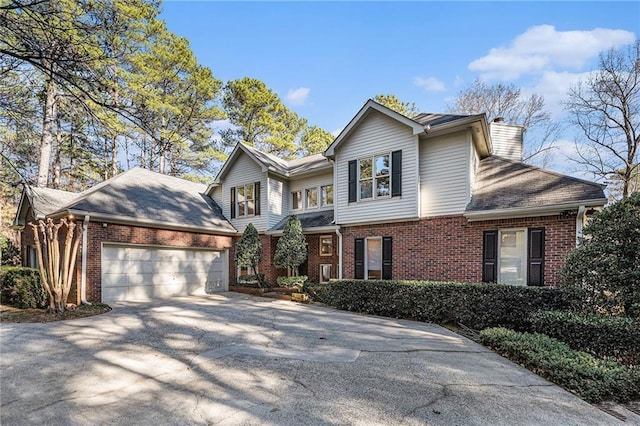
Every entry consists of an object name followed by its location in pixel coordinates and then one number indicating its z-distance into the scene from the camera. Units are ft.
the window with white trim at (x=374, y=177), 36.86
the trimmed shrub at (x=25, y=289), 31.65
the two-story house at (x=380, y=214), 29.66
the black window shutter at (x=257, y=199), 48.75
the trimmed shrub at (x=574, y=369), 13.21
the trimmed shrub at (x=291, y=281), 41.70
